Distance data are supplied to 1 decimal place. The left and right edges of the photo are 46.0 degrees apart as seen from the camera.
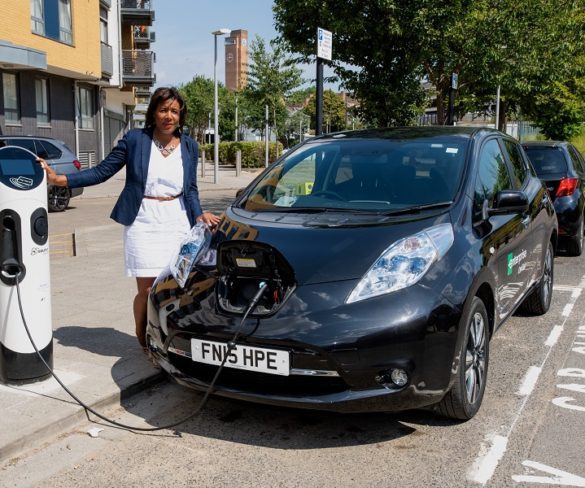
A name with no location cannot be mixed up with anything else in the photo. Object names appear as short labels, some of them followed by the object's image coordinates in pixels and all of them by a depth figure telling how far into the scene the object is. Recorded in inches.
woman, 172.1
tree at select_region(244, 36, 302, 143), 1558.8
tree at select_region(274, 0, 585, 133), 469.4
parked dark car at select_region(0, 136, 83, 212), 576.1
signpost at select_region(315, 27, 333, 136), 343.7
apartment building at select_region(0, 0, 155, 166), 869.8
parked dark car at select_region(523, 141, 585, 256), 361.4
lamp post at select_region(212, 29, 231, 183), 1009.0
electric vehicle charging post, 154.6
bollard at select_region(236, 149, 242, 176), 1185.4
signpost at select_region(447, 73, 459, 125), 494.3
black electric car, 127.5
